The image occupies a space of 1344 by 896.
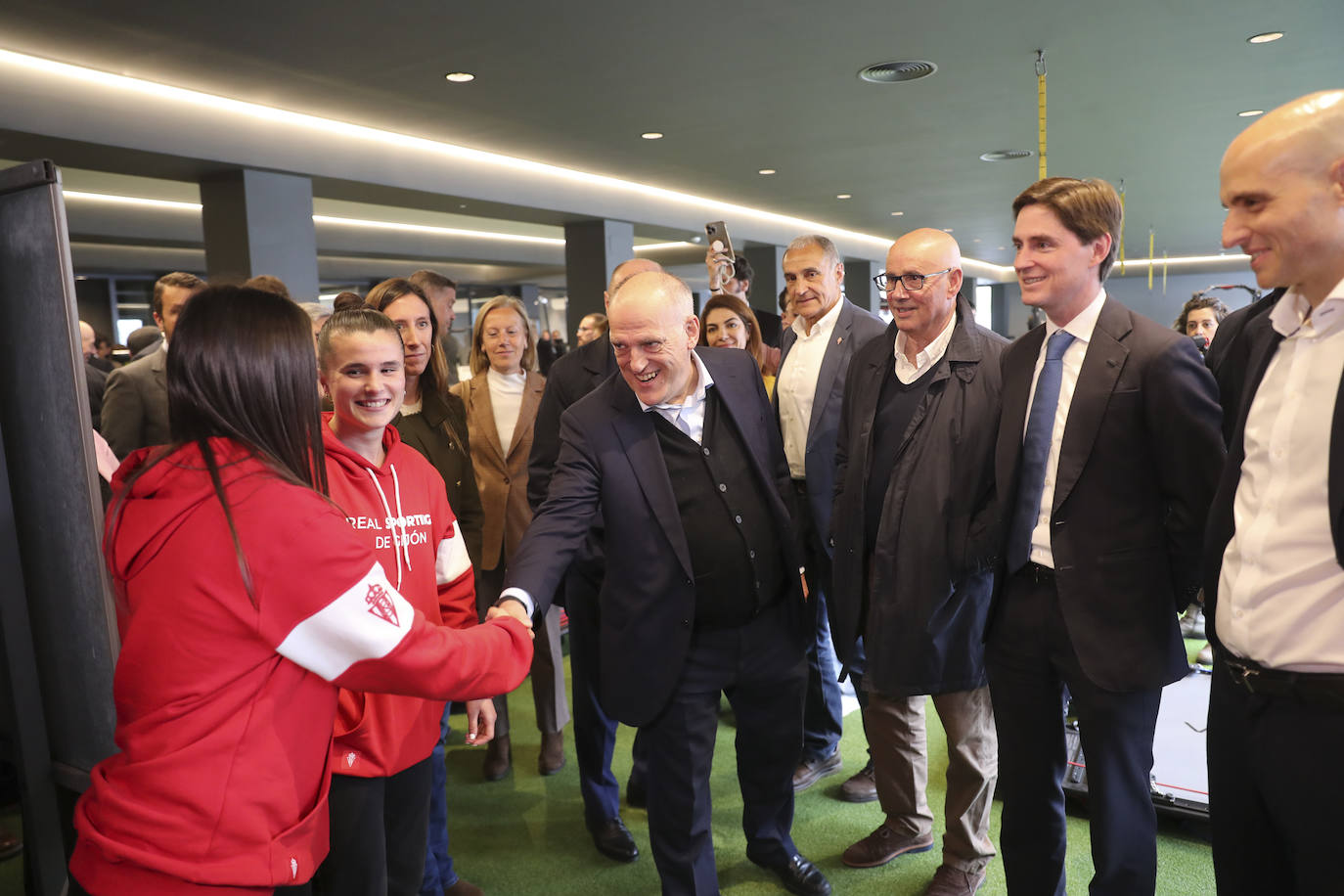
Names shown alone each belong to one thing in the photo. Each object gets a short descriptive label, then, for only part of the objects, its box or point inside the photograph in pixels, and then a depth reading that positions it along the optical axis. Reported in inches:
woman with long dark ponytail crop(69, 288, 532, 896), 47.5
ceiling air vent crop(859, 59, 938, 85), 217.2
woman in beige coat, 133.2
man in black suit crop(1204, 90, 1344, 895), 51.1
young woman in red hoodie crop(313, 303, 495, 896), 67.8
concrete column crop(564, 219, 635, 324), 391.5
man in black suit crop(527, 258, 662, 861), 112.8
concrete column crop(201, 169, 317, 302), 248.2
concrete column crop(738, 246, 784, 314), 516.1
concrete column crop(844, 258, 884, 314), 631.8
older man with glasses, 90.8
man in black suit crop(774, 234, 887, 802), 118.0
